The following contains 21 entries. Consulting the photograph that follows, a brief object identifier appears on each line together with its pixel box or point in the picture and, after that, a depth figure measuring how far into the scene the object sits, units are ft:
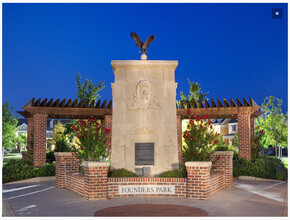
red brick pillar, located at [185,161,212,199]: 33.35
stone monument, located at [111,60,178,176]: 40.83
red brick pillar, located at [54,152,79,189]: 42.88
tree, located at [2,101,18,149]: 95.96
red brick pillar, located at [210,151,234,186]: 42.73
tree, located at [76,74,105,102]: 84.38
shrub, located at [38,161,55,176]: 53.11
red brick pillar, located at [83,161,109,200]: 33.71
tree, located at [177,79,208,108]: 88.90
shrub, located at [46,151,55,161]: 65.57
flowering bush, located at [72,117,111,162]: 38.73
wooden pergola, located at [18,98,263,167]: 55.11
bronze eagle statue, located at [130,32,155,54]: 43.82
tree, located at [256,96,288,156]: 88.48
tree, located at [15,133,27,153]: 121.80
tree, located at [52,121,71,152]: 66.49
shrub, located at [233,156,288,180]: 51.24
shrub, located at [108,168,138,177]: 37.37
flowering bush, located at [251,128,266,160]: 57.31
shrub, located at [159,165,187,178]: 36.71
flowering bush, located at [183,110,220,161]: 38.44
